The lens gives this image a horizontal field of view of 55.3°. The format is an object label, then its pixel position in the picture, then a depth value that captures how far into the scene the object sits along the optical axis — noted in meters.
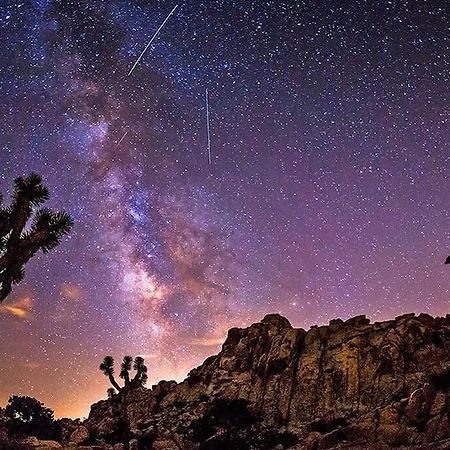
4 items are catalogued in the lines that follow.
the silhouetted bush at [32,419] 48.94
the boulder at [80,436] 44.50
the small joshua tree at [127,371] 34.97
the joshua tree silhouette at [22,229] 15.88
